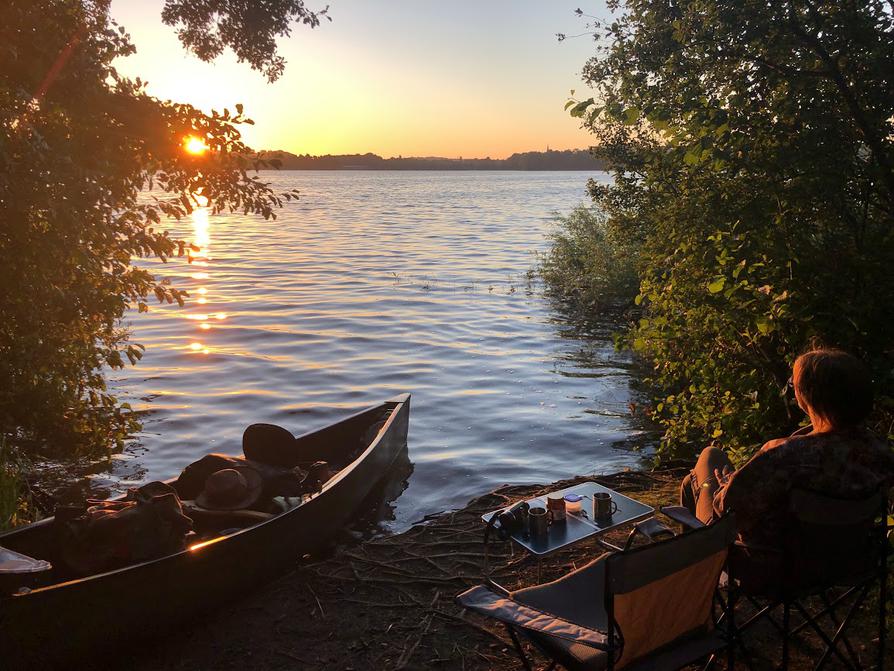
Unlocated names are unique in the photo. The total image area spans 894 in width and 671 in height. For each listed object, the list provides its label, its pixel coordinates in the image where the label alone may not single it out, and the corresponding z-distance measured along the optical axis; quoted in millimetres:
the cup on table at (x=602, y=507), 5668
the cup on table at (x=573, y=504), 5820
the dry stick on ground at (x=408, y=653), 5008
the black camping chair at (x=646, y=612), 3221
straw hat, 6586
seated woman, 3633
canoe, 4645
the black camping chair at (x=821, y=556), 3584
